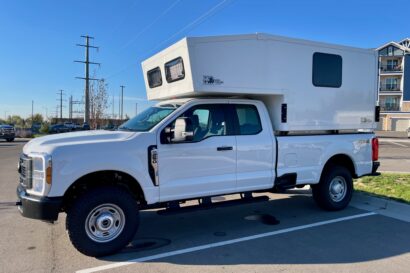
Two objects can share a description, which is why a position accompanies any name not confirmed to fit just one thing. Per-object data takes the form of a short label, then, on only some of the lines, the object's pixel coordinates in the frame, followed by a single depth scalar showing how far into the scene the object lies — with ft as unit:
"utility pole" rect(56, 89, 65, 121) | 332.55
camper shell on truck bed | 18.80
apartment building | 222.07
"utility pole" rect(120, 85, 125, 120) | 249.75
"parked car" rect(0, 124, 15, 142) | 113.29
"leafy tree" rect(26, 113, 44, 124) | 348.06
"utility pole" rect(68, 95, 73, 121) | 291.26
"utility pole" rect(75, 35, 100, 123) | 123.54
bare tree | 123.75
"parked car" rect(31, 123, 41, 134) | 182.19
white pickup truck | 15.43
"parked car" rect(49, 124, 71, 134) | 174.19
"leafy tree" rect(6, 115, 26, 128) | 367.35
